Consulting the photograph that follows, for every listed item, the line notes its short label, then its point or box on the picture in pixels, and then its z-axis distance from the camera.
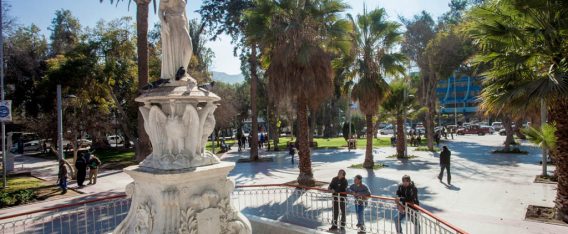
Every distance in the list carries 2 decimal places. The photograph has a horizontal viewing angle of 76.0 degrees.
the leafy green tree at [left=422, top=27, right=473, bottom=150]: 26.44
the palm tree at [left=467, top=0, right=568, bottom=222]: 7.82
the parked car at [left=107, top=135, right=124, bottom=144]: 48.78
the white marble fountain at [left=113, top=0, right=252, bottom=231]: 5.12
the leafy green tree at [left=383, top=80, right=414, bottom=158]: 22.97
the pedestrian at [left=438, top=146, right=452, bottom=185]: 13.68
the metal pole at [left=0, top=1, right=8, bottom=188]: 15.18
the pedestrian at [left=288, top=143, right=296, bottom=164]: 21.43
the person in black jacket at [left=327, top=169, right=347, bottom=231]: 7.94
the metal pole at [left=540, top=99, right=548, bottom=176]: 13.59
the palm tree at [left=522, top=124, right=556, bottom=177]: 11.96
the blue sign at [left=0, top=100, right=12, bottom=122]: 14.77
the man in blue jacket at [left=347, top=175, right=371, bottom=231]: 7.53
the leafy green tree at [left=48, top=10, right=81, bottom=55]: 34.41
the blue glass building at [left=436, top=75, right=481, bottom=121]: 76.00
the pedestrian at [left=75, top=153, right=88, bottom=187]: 15.11
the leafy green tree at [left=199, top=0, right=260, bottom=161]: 22.94
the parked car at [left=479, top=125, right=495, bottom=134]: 50.46
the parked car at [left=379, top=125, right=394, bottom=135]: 60.14
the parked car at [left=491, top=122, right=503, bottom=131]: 58.31
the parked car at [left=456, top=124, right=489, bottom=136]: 49.06
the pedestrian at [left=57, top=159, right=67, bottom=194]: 13.71
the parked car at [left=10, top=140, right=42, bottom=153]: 40.38
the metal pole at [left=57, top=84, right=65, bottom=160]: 15.74
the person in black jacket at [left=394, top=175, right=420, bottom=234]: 7.32
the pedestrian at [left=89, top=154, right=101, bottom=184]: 15.45
